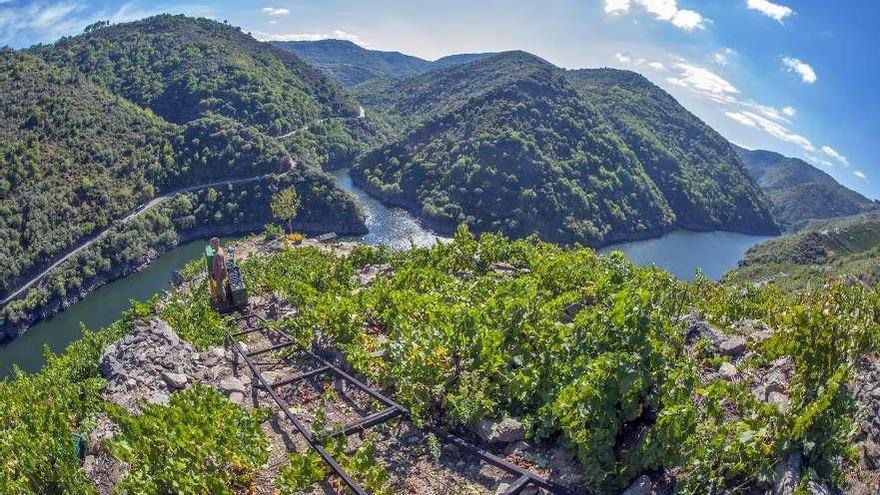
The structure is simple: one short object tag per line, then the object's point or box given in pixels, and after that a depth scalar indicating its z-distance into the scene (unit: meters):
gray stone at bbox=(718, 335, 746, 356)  8.23
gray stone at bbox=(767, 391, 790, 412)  6.25
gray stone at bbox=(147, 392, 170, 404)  9.16
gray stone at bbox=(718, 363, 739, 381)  7.36
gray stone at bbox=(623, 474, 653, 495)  5.18
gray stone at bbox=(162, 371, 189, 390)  10.05
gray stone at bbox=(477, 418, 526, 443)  6.90
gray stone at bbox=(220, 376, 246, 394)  9.69
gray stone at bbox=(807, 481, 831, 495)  4.65
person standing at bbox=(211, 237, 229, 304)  14.21
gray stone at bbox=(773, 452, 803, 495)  4.77
